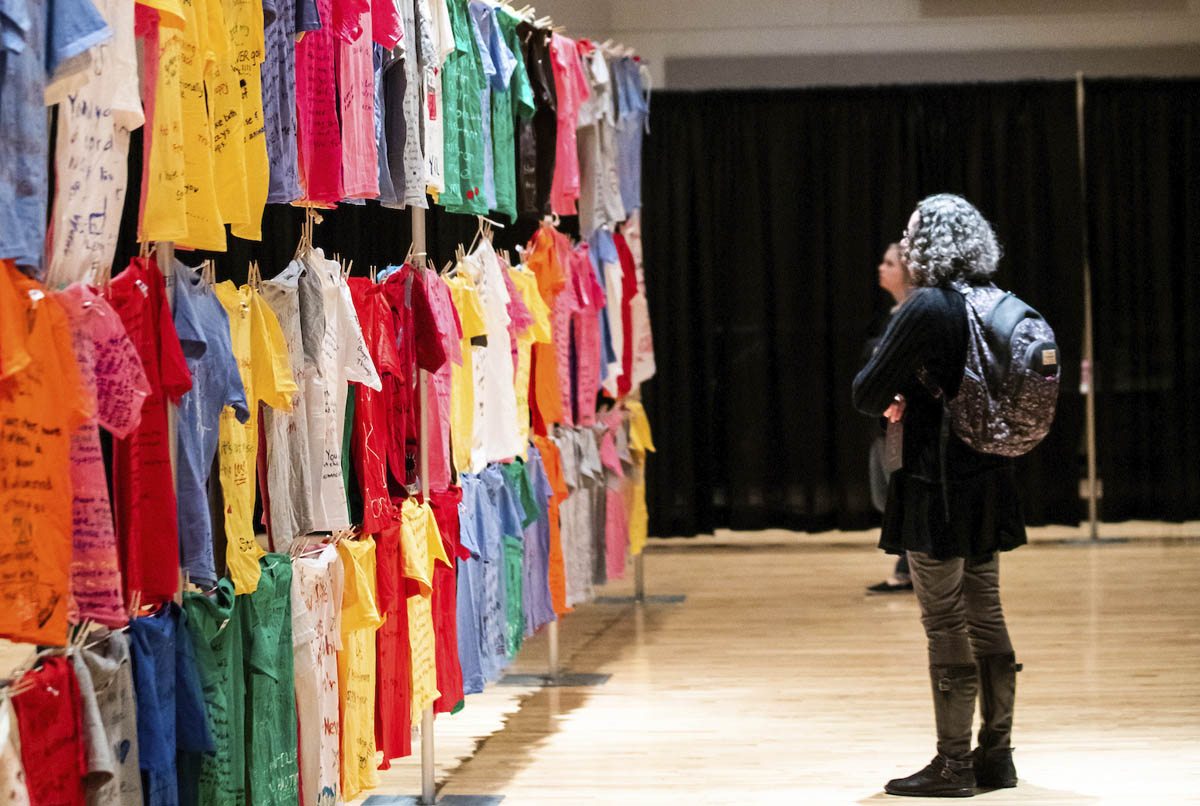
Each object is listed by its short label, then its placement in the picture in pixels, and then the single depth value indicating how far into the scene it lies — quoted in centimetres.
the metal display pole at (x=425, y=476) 752
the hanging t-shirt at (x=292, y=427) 591
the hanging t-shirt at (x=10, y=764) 403
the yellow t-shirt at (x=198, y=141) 502
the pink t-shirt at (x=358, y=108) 643
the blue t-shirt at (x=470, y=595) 813
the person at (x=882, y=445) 1148
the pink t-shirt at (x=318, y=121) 609
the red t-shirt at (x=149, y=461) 471
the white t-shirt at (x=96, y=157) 434
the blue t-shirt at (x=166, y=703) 470
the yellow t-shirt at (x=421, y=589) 715
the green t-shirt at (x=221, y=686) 510
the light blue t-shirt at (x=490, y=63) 853
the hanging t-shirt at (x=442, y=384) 763
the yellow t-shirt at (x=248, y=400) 550
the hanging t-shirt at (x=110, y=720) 437
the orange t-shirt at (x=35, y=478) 407
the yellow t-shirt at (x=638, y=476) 1264
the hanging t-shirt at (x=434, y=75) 745
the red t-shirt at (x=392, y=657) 691
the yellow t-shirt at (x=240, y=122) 531
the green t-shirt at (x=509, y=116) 899
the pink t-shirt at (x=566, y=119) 1014
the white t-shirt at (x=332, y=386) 618
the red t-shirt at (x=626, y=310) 1218
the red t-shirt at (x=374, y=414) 675
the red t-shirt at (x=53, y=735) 416
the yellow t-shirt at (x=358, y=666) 652
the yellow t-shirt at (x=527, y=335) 934
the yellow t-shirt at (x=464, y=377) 816
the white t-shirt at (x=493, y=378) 860
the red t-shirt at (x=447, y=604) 777
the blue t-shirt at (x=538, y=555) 942
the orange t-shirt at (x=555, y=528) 986
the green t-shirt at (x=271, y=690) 555
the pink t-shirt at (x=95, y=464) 437
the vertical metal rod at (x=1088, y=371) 1648
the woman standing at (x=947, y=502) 716
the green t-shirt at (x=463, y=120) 803
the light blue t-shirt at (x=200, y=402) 499
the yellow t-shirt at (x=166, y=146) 477
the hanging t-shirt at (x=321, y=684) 602
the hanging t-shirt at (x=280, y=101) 577
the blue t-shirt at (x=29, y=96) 395
